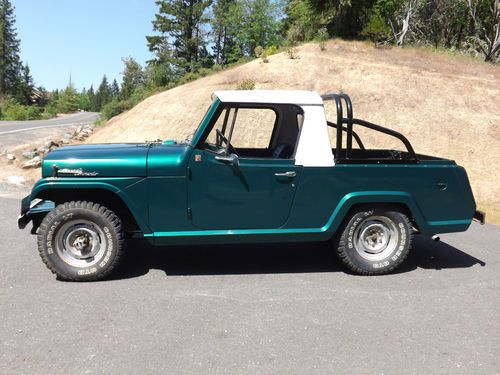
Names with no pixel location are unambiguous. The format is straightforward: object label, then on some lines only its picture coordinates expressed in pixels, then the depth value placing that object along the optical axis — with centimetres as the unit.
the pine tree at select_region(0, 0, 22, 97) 7912
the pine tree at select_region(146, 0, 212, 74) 4678
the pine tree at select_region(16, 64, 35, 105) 8056
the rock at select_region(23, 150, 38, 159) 1230
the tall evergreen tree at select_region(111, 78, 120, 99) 13050
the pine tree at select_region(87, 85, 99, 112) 12619
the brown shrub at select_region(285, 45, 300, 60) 1850
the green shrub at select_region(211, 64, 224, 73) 2266
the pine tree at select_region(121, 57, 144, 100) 5728
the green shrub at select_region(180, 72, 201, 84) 2209
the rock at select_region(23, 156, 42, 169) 1124
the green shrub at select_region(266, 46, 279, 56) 2070
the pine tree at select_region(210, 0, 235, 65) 4872
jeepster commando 420
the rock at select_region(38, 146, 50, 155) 1307
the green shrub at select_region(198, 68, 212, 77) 2220
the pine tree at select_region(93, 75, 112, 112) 12194
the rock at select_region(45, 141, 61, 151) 1401
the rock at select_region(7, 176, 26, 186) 985
